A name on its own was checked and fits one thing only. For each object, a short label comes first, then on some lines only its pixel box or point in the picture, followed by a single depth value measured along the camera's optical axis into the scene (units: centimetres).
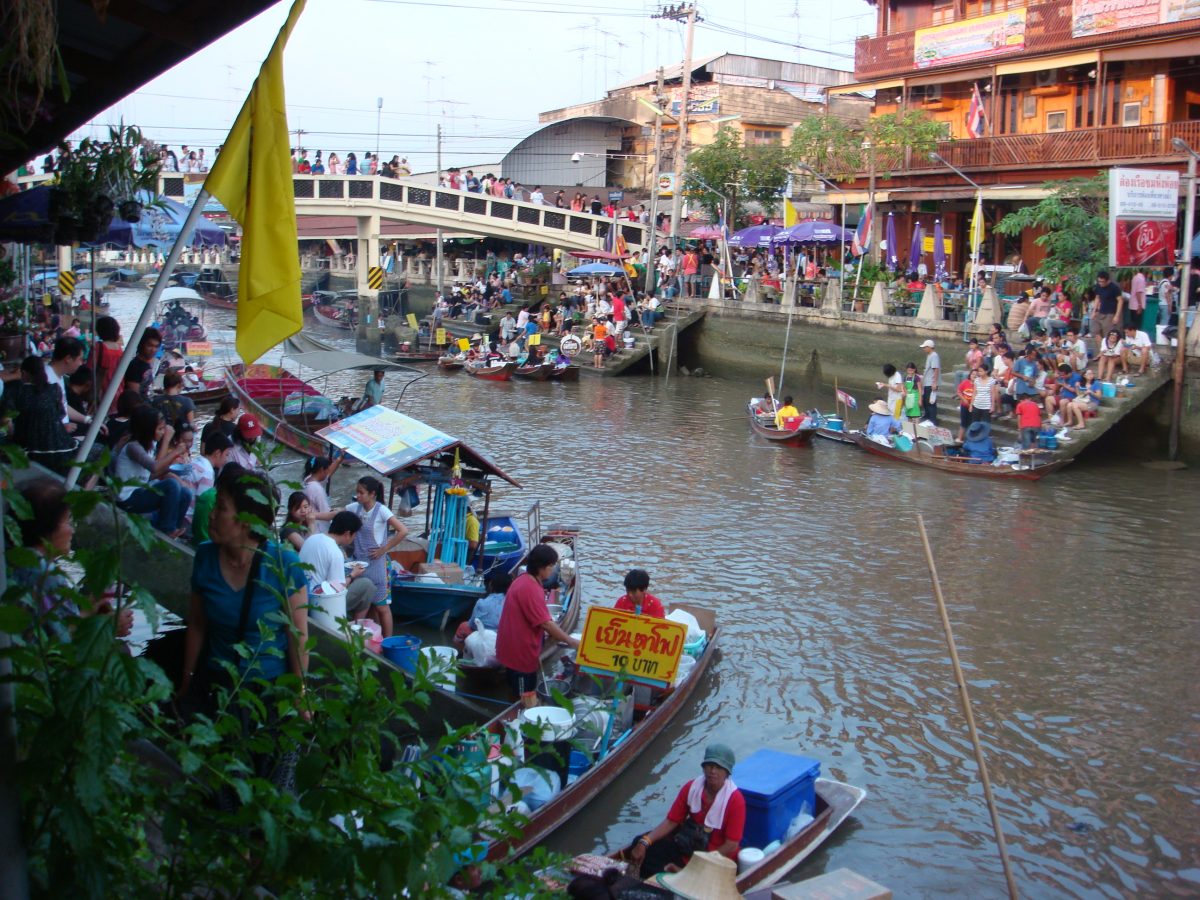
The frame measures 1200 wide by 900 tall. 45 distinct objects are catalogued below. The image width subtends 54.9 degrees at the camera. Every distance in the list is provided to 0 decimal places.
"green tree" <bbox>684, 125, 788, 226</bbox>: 3712
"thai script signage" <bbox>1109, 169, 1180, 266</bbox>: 1873
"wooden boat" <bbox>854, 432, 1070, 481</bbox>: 1867
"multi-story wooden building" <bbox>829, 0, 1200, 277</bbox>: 2752
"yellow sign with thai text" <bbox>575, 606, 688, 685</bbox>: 856
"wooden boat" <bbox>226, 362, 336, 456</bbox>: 1831
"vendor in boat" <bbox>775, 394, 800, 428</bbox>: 2156
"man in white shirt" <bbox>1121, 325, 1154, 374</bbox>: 2028
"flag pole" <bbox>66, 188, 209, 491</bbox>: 438
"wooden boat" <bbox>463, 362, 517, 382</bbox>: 3075
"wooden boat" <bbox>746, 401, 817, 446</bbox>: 2117
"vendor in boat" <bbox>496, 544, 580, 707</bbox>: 812
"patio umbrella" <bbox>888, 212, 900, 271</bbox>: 2885
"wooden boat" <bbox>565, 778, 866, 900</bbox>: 650
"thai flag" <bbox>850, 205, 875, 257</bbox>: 2828
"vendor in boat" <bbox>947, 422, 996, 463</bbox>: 1900
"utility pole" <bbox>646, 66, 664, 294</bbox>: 3472
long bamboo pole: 559
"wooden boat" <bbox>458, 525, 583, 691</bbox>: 880
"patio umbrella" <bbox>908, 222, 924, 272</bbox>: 2781
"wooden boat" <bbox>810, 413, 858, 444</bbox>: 2134
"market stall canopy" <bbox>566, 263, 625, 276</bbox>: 3369
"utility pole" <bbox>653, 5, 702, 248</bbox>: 3372
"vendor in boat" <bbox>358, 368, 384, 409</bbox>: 1853
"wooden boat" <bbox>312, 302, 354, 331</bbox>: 4269
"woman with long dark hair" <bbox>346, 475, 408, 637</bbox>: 958
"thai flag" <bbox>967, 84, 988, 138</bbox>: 2892
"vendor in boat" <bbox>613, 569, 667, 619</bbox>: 880
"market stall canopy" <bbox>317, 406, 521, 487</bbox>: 1098
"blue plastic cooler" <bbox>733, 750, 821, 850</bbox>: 692
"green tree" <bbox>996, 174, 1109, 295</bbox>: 2320
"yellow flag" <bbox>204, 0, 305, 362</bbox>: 404
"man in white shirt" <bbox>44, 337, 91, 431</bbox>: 980
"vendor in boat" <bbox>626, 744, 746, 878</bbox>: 646
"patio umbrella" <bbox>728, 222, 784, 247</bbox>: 3200
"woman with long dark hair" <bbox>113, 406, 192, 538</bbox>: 838
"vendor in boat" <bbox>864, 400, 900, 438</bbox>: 2048
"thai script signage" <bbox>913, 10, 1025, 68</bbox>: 3111
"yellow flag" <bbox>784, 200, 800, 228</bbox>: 2723
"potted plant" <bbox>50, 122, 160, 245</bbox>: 797
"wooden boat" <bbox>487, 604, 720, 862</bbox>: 677
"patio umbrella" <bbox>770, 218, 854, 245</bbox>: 2997
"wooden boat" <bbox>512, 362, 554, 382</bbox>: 3061
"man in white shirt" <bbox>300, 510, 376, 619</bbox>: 805
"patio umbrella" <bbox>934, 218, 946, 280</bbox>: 3065
